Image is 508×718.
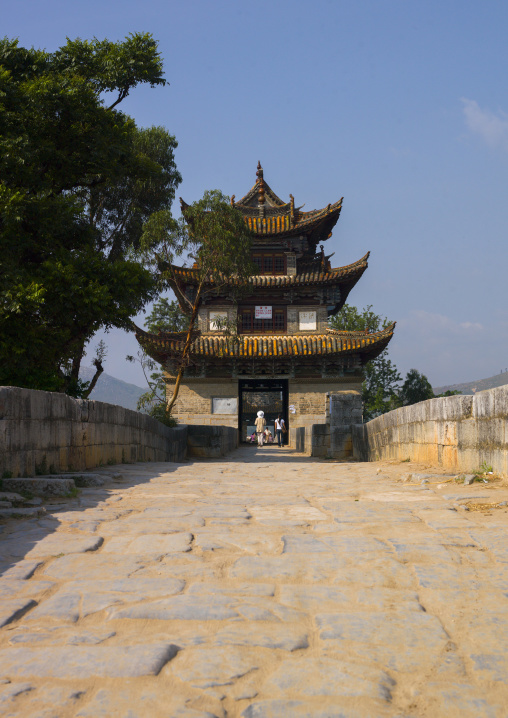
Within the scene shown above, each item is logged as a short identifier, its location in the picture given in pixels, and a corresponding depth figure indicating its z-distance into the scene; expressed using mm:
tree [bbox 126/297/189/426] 37597
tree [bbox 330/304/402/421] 43938
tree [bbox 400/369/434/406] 40688
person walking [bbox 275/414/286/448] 29391
